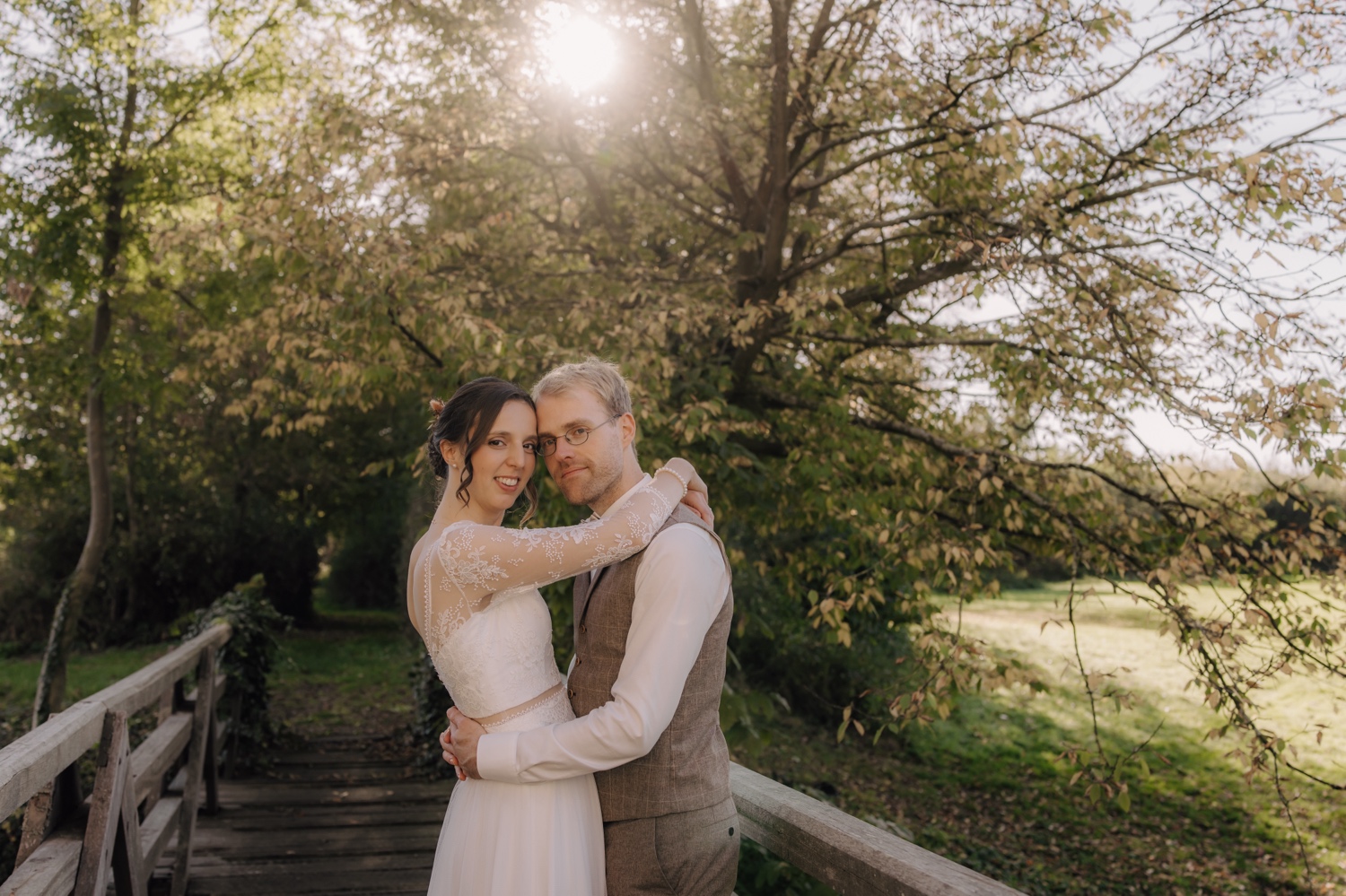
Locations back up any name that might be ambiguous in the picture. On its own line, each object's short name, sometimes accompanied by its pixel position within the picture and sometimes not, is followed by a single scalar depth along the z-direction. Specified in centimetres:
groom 195
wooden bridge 209
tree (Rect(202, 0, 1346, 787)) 489
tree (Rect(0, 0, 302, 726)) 777
